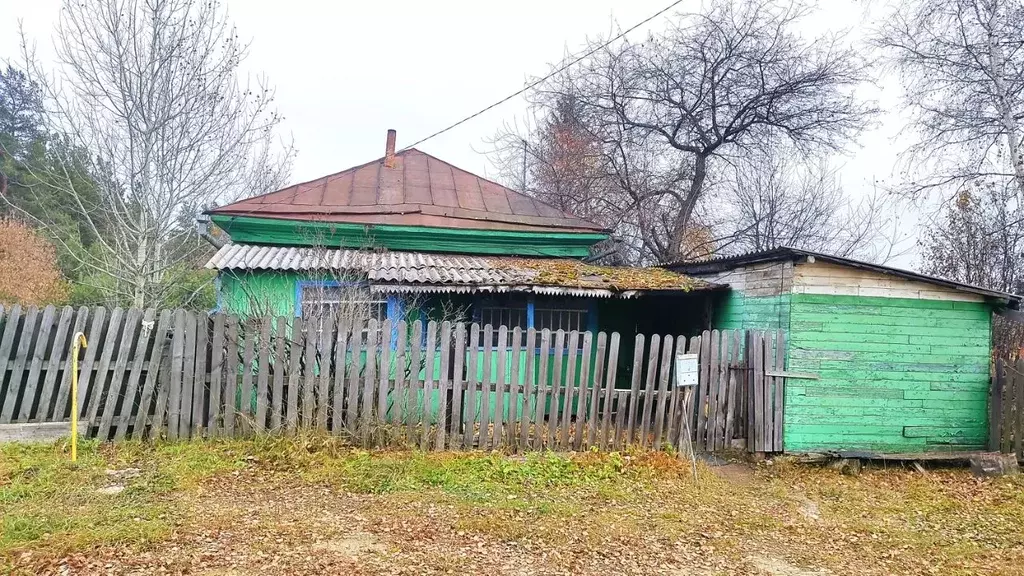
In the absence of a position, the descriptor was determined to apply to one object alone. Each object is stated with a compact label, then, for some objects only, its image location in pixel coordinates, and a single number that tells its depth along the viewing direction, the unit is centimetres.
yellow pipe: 566
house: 863
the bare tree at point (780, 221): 1873
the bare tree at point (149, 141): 974
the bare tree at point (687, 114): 1540
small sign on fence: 632
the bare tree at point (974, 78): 1208
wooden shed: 729
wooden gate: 706
